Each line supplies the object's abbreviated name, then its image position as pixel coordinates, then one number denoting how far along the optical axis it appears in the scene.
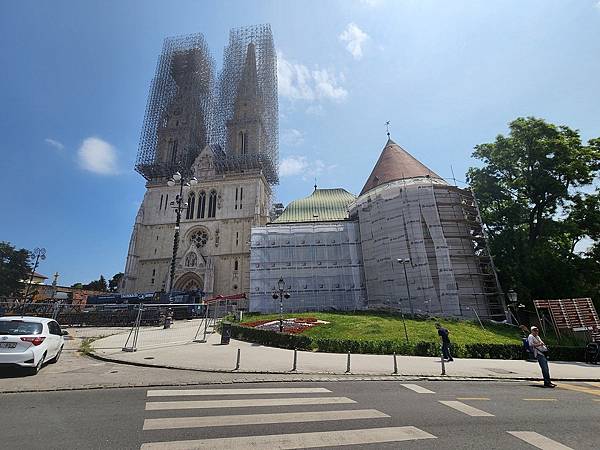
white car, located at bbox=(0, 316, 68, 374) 7.51
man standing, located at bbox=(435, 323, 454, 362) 12.26
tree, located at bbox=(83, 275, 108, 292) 77.98
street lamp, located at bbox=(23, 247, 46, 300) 42.61
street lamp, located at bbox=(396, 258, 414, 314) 24.32
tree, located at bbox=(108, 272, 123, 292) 77.25
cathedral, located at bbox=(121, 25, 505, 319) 26.42
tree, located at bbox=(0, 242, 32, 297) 44.20
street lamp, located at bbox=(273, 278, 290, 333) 17.41
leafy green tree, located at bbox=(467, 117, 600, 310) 22.86
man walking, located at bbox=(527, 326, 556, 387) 8.59
